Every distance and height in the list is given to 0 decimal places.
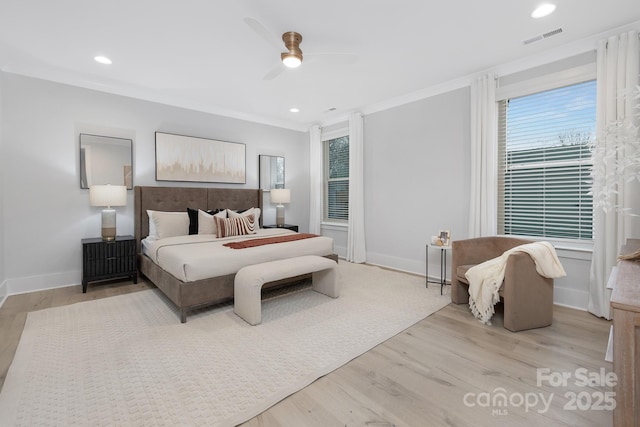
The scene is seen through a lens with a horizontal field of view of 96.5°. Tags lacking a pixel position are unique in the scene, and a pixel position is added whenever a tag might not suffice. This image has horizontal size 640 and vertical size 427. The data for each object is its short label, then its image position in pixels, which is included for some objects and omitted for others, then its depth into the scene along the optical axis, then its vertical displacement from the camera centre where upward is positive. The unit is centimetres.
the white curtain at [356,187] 522 +35
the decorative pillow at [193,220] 443 -22
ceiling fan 271 +144
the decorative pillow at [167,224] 405 -27
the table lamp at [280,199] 557 +14
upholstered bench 271 -71
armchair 256 -82
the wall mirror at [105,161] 392 +65
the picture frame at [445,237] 370 -41
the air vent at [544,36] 282 +173
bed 282 -52
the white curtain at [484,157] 360 +63
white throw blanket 261 -65
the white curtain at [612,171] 269 +33
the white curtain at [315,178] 609 +60
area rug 163 -114
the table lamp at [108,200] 369 +8
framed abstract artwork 455 +80
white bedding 283 -54
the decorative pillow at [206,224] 433 -27
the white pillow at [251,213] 458 -12
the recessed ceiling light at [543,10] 242 +170
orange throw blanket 343 -45
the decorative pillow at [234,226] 419 -30
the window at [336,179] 586 +57
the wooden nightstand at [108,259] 360 -70
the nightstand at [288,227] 549 -41
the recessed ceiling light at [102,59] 327 +171
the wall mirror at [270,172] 573 +70
